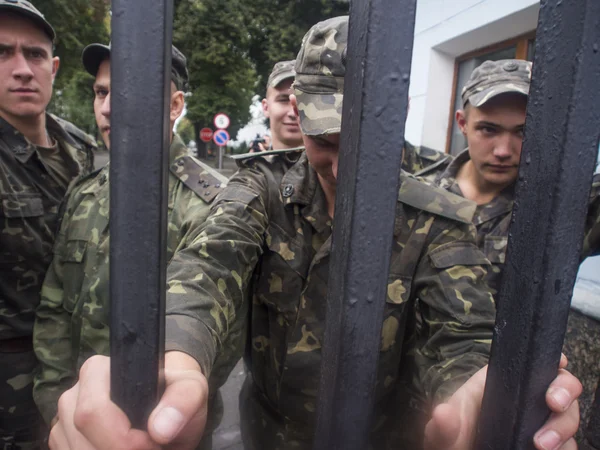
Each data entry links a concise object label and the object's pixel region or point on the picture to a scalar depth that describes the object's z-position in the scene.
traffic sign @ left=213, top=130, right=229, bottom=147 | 14.85
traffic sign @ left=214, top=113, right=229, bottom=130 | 15.21
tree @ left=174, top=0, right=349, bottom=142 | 15.91
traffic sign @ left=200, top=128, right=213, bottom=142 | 21.53
